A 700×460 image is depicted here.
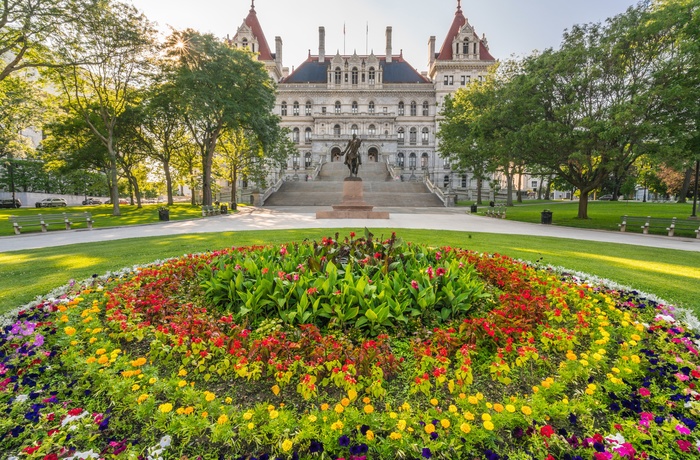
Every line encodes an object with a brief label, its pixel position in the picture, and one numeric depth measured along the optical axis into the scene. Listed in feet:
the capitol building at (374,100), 212.02
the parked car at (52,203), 160.34
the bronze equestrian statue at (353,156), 74.33
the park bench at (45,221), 58.03
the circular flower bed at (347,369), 8.91
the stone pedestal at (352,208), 71.72
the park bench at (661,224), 55.93
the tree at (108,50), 70.22
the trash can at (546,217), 73.20
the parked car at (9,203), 142.72
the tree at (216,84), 84.64
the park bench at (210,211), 86.68
